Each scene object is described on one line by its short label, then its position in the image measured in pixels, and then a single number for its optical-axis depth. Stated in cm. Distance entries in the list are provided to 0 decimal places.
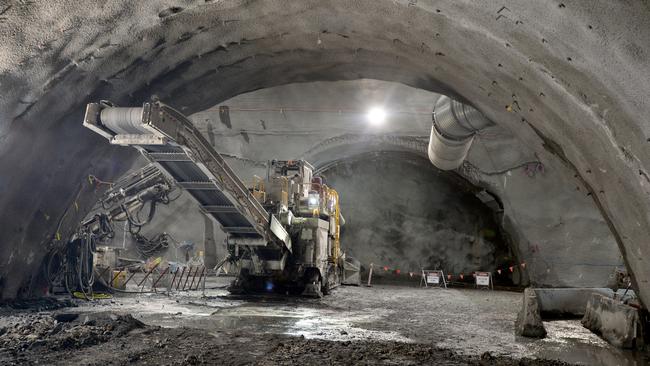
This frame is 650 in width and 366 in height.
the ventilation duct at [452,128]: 682
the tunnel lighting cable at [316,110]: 1534
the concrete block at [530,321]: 604
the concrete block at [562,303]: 797
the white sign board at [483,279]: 1692
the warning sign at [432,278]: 1766
